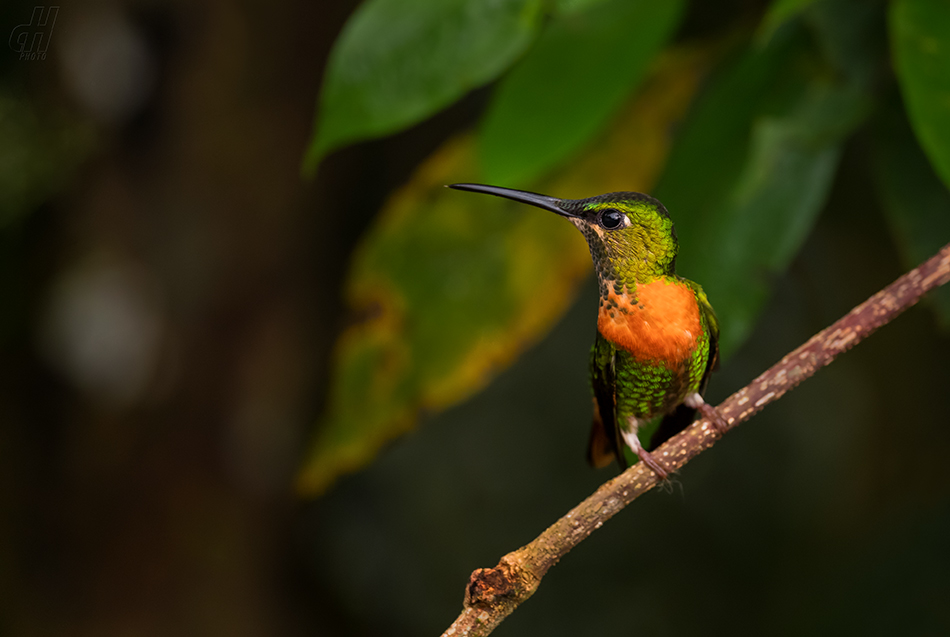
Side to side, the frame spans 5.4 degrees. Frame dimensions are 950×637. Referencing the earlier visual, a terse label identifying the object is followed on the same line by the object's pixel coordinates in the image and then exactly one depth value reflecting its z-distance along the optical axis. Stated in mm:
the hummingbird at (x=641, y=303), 1417
